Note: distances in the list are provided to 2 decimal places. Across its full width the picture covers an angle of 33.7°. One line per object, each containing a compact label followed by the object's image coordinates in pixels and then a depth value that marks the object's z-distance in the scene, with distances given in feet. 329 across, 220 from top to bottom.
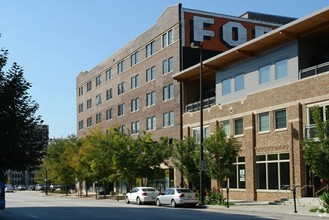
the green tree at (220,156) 115.24
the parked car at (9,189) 341.21
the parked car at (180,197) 115.34
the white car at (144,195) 134.21
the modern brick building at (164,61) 172.76
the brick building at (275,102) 111.96
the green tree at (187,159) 130.11
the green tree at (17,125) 71.87
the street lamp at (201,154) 116.67
